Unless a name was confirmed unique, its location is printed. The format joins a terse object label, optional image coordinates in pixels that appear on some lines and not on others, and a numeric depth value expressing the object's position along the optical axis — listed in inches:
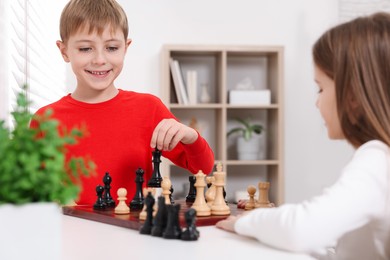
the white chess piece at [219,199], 65.5
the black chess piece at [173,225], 57.6
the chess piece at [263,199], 68.0
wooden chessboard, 62.1
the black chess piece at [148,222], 59.5
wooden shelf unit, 167.4
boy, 82.2
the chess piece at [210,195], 69.2
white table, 53.5
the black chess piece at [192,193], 72.8
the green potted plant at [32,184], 48.3
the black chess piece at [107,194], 70.5
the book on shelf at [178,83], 166.2
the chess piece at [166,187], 65.4
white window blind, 108.6
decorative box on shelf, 171.0
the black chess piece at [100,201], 69.1
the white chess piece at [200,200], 64.8
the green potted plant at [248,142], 173.0
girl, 54.1
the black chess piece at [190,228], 57.1
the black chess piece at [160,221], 58.6
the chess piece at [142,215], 62.6
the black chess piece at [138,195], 69.4
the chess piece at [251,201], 68.7
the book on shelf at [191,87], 168.3
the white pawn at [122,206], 66.0
